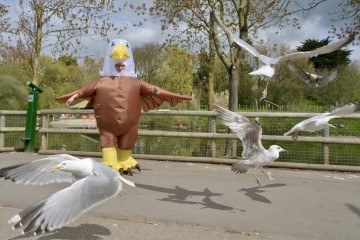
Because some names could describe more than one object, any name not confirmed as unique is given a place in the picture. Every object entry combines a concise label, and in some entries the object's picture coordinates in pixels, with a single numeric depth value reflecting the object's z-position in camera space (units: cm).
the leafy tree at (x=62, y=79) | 2914
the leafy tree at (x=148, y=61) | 3145
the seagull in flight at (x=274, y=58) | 433
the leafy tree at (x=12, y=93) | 2094
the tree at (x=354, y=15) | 1018
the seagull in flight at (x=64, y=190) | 298
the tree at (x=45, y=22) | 1397
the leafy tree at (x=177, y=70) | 1385
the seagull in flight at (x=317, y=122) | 452
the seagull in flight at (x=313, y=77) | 490
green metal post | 1067
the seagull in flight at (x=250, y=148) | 497
